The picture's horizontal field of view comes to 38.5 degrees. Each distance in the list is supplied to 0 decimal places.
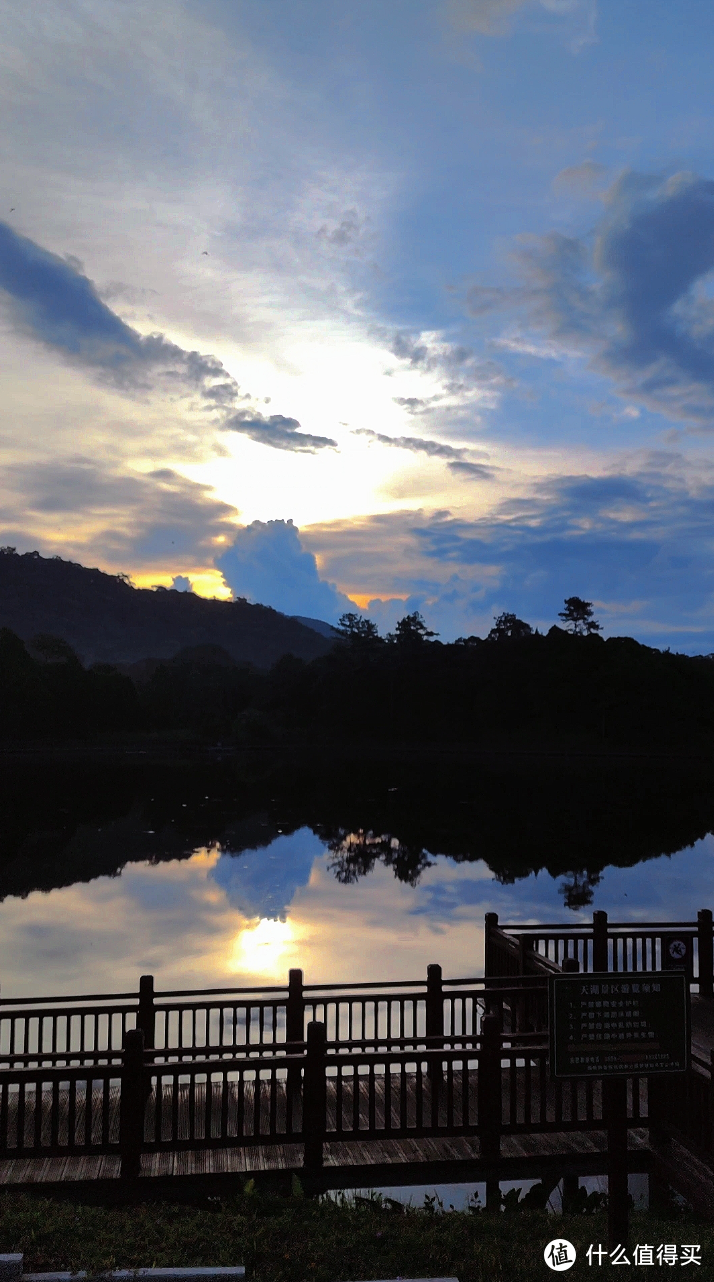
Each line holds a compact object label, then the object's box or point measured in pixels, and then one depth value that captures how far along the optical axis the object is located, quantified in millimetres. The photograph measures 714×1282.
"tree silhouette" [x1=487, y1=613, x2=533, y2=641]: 145000
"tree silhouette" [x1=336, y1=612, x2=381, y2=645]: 157875
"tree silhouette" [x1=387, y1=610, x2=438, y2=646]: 142000
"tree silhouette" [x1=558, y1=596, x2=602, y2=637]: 136750
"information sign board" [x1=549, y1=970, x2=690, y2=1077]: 7637
